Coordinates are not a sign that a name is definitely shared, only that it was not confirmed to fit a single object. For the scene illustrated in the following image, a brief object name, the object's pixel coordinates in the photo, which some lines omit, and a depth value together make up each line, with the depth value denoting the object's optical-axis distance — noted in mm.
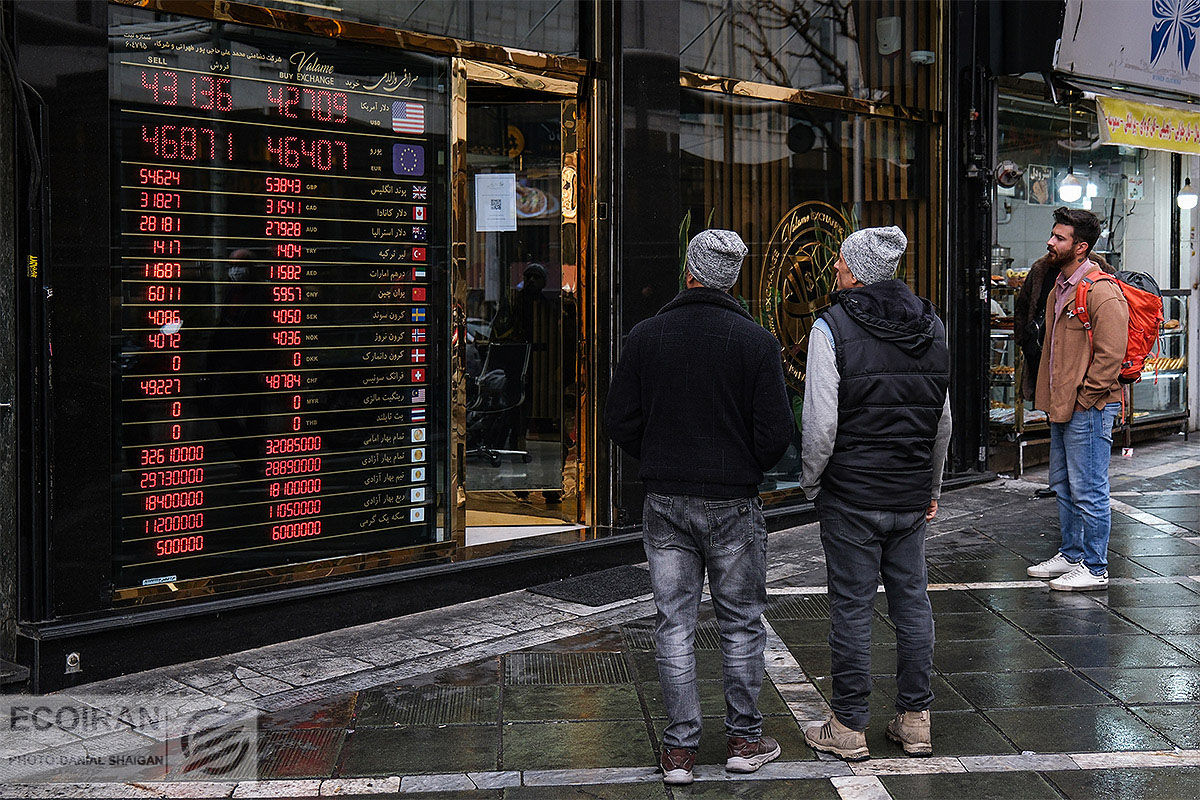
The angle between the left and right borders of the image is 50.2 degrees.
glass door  7867
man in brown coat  6816
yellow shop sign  10969
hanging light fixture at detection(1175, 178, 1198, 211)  13562
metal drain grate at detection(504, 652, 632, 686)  5453
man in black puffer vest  4465
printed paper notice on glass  7887
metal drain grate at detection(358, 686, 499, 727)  4973
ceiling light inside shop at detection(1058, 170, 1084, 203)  12023
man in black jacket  4332
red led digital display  5625
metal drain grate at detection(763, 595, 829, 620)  6496
